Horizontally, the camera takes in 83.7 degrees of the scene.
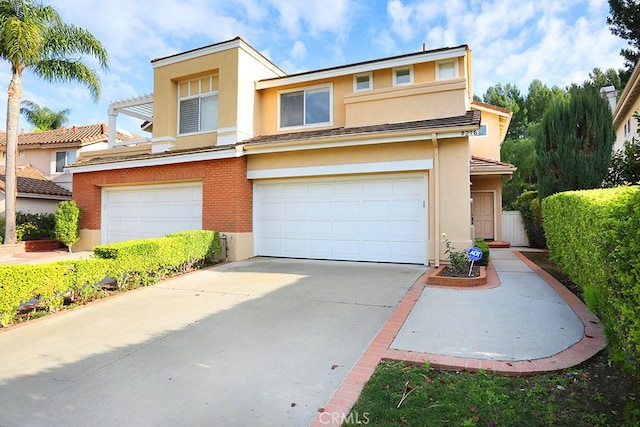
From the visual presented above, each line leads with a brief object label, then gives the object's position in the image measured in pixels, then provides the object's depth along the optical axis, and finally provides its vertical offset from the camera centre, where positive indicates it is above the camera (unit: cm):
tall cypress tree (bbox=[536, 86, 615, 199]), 1079 +253
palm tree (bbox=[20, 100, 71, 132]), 3105 +957
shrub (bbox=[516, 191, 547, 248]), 1562 +10
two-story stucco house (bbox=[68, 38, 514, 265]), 988 +201
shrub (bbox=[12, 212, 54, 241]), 1680 -12
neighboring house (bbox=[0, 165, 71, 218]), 1891 +166
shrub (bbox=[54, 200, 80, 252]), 1422 +2
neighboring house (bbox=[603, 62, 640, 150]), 1295 +501
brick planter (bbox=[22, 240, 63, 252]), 1588 -99
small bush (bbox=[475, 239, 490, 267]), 934 -88
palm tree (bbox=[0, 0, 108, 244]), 1459 +742
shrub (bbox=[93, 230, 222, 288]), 781 -77
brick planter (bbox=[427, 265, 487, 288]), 729 -120
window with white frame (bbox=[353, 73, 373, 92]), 1253 +499
